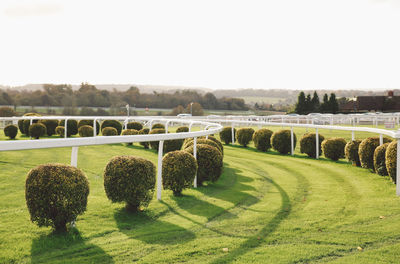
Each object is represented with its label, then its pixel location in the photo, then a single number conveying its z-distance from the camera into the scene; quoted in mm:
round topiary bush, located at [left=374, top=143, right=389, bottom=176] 9055
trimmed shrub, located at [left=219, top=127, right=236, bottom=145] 19578
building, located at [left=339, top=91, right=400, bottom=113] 59625
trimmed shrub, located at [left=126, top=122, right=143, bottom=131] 21328
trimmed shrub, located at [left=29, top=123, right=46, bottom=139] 19297
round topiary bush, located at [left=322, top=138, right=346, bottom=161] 12992
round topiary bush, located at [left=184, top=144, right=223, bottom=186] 7844
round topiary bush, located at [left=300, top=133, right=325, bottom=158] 14164
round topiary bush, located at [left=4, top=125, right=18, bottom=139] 19953
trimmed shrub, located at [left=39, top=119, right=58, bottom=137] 22109
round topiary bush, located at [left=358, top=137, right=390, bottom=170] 10211
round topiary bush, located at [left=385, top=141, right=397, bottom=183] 7770
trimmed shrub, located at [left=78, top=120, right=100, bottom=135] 22836
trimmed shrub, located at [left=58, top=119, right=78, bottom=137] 21875
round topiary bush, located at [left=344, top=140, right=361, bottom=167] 11531
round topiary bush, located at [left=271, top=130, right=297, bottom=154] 15227
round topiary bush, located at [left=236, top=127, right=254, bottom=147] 18078
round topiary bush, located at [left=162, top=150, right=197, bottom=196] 6621
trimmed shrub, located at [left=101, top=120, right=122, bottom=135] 22656
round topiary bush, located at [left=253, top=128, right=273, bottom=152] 16203
